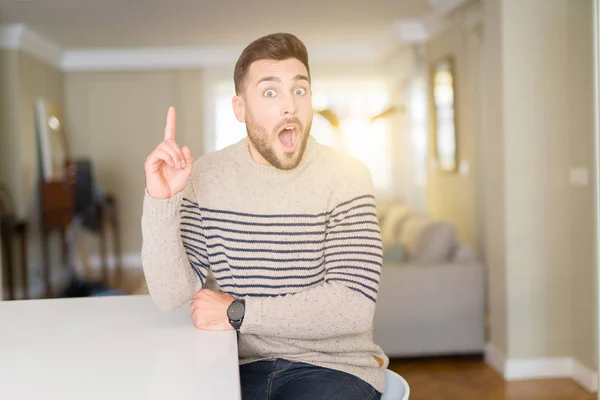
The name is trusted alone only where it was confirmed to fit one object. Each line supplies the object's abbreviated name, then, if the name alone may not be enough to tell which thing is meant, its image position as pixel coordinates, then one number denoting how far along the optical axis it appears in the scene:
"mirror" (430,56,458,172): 5.51
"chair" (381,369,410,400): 1.61
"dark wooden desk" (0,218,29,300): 5.82
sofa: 4.01
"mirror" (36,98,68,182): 6.82
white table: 1.09
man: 1.50
